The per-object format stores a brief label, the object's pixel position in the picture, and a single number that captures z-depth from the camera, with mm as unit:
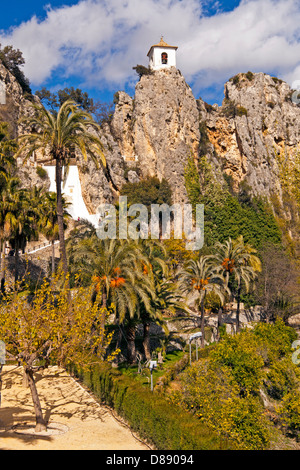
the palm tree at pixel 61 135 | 21438
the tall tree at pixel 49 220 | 36741
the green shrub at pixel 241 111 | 69306
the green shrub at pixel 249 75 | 74119
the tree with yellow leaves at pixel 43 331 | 13641
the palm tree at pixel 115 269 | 22266
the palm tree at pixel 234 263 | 38031
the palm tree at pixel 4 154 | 27797
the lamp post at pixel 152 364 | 17888
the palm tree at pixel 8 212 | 29219
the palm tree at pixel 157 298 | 27219
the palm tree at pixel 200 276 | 34625
